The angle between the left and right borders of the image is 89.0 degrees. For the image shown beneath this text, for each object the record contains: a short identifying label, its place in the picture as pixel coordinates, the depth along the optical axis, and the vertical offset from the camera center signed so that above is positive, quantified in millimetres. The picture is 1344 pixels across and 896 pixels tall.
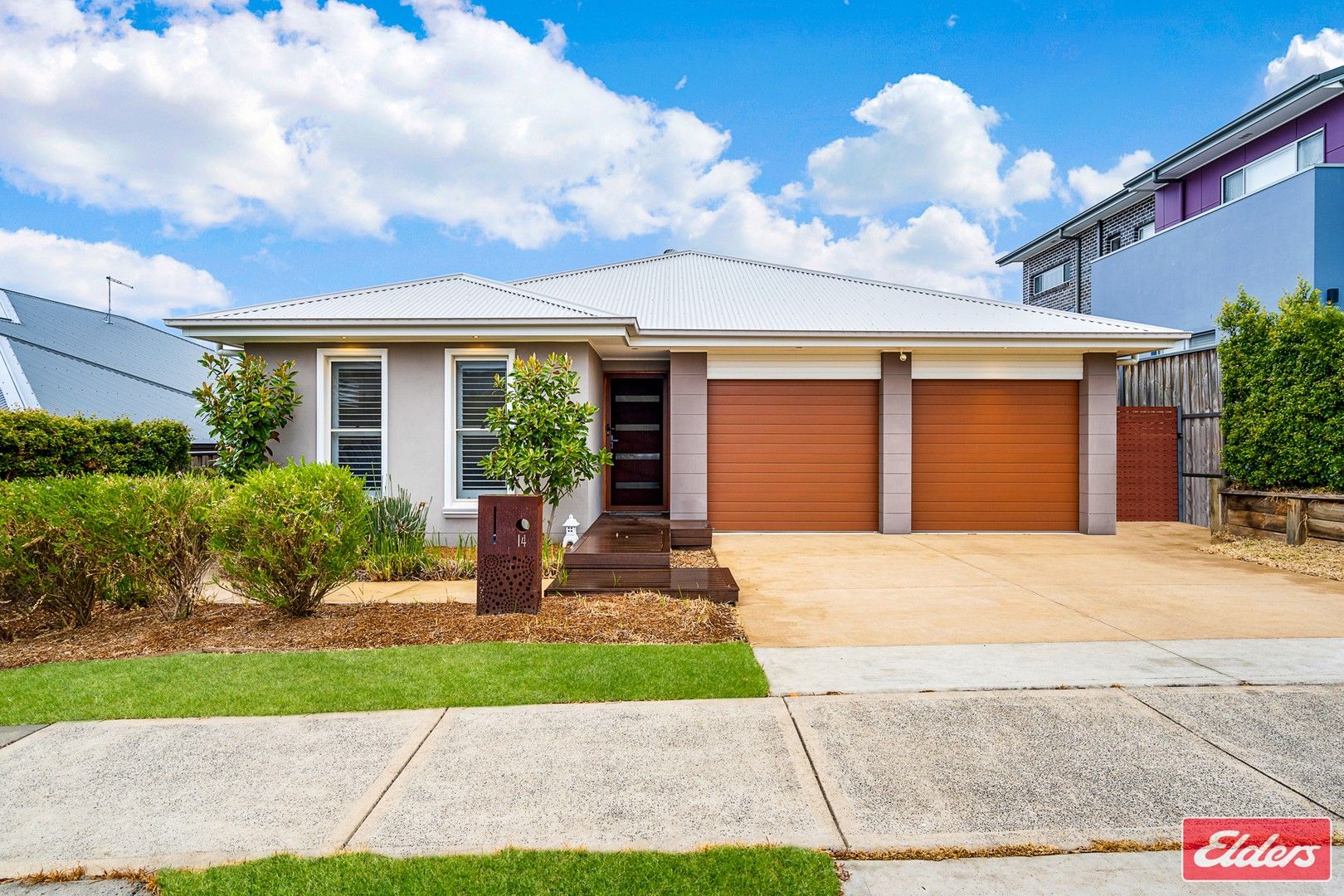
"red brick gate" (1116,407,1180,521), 11945 -294
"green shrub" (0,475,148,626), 4891 -699
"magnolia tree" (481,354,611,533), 7863 +144
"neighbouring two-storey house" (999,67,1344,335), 12383 +4830
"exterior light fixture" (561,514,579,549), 8391 -1094
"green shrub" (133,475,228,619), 5141 -745
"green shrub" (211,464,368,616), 5102 -692
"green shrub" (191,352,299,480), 8422 +411
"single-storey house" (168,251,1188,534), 9156 +609
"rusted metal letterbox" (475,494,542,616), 5531 -981
